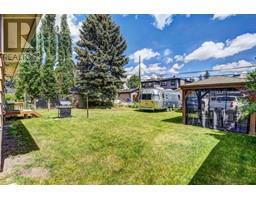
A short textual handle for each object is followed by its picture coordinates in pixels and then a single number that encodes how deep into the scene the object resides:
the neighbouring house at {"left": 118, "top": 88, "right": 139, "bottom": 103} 18.18
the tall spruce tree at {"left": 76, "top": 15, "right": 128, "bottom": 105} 11.87
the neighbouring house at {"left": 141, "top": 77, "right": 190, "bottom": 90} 20.20
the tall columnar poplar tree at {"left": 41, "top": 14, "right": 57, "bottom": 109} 11.26
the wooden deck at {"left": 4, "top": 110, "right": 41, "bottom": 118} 7.01
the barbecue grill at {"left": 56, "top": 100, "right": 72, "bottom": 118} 7.38
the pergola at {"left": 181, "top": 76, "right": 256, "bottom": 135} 4.79
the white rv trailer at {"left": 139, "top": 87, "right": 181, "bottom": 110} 10.08
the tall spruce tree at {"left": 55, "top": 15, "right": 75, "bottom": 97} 13.66
